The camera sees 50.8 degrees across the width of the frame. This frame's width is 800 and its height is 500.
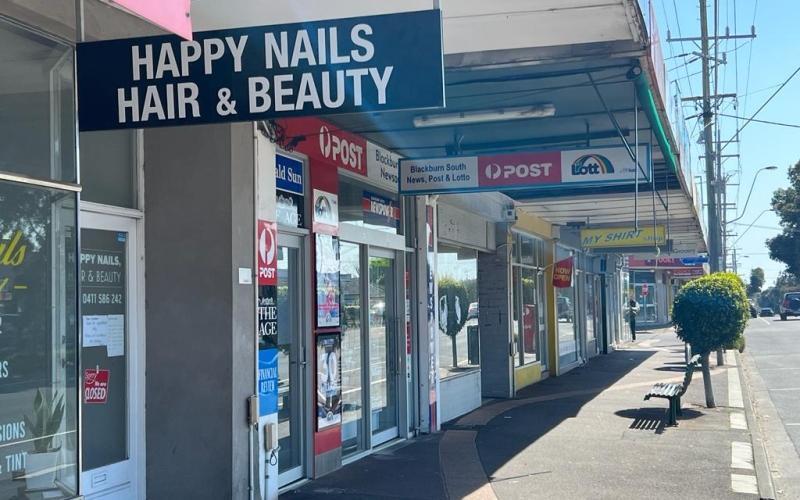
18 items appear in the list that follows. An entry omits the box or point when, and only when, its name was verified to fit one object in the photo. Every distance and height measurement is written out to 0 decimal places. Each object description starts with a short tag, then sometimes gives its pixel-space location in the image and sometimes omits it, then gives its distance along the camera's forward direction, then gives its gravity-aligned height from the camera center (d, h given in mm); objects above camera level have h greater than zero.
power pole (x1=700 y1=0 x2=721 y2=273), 24203 +4179
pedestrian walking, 34694 -569
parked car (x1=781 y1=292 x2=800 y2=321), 59812 -673
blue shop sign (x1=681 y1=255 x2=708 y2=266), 36031 +1609
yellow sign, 20672 +1548
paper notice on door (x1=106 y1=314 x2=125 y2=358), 6473 -184
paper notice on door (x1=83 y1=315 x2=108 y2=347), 6223 -143
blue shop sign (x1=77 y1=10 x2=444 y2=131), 5000 +1409
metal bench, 11844 -1362
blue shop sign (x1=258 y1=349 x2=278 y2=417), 7215 -643
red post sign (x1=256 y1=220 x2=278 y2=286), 7215 +481
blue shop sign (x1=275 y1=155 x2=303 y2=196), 7871 +1263
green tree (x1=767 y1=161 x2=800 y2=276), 73688 +5880
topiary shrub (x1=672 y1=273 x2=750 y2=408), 13453 -306
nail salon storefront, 5094 +380
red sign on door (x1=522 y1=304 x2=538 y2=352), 17234 -547
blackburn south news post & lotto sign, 9273 +1473
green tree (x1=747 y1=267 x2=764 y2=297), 125262 +2146
